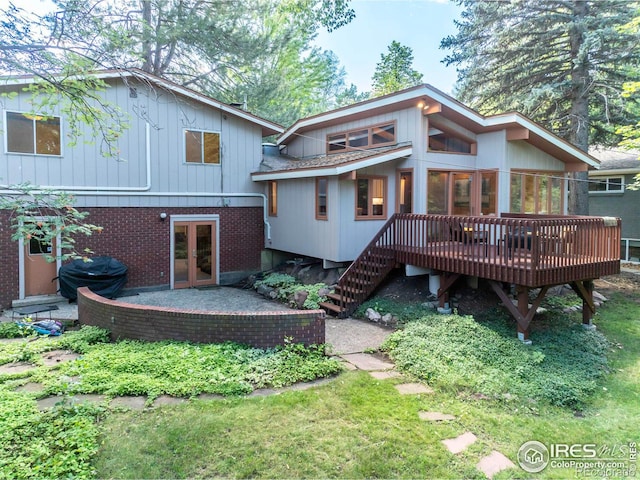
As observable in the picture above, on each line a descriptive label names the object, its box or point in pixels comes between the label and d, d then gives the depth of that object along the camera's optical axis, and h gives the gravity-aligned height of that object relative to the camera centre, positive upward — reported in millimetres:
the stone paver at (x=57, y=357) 5906 -2083
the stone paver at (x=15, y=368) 5466 -2070
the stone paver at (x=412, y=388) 5402 -2270
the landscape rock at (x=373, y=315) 8836 -2093
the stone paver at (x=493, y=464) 3852 -2351
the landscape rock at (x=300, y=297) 10023 -1942
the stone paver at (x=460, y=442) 4125 -2303
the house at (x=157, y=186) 10141 +910
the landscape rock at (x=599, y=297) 10270 -1961
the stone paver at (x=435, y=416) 4676 -2273
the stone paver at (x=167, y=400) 4629 -2075
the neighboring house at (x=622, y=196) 15820 +919
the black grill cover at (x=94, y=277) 10195 -1477
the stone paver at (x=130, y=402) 4535 -2076
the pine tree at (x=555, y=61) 13125 +5559
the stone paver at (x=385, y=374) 5793 -2239
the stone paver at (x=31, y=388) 4803 -2027
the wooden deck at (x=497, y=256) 7324 -760
